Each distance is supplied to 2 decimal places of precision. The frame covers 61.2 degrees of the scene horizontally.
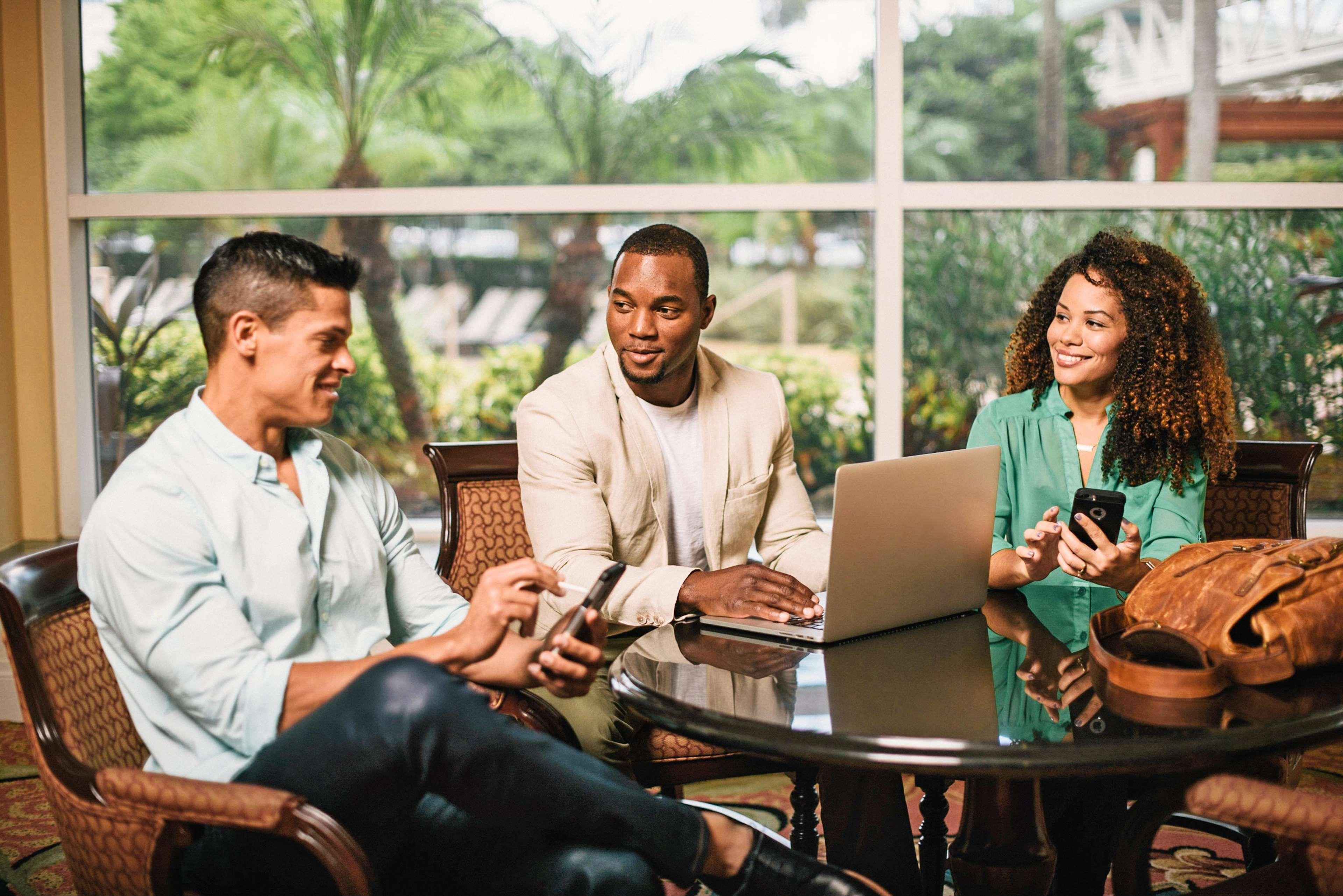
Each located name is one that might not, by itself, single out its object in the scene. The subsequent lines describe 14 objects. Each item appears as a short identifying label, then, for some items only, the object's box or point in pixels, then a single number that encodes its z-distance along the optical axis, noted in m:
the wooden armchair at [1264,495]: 2.49
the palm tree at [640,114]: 3.45
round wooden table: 1.27
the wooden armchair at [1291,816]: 1.27
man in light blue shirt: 1.38
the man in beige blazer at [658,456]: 2.19
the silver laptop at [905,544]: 1.59
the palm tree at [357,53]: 3.40
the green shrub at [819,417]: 3.58
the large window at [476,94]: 3.42
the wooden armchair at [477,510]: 2.54
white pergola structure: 3.42
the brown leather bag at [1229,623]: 1.48
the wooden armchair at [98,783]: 1.28
